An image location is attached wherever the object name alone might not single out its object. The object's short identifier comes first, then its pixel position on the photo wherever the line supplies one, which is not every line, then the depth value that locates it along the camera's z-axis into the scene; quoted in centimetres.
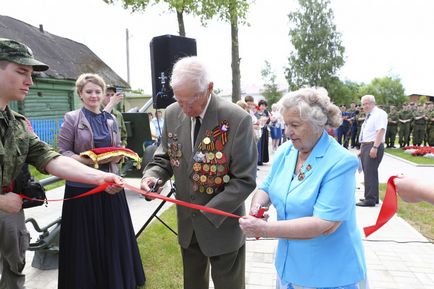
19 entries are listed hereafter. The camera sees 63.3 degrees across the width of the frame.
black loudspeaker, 514
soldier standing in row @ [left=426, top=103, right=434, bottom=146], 1712
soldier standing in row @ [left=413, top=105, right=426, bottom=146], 1700
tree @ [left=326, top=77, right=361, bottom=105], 4634
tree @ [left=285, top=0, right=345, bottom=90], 4572
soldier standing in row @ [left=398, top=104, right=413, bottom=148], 1741
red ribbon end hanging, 179
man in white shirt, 609
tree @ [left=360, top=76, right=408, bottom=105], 6744
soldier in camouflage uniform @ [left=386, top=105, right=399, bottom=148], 1736
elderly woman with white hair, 177
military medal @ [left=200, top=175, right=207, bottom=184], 228
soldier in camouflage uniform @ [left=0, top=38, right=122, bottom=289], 210
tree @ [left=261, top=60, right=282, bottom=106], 6259
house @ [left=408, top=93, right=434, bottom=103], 6600
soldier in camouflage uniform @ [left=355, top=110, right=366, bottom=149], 1716
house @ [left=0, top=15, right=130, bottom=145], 1330
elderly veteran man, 219
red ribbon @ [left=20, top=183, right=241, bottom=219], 212
